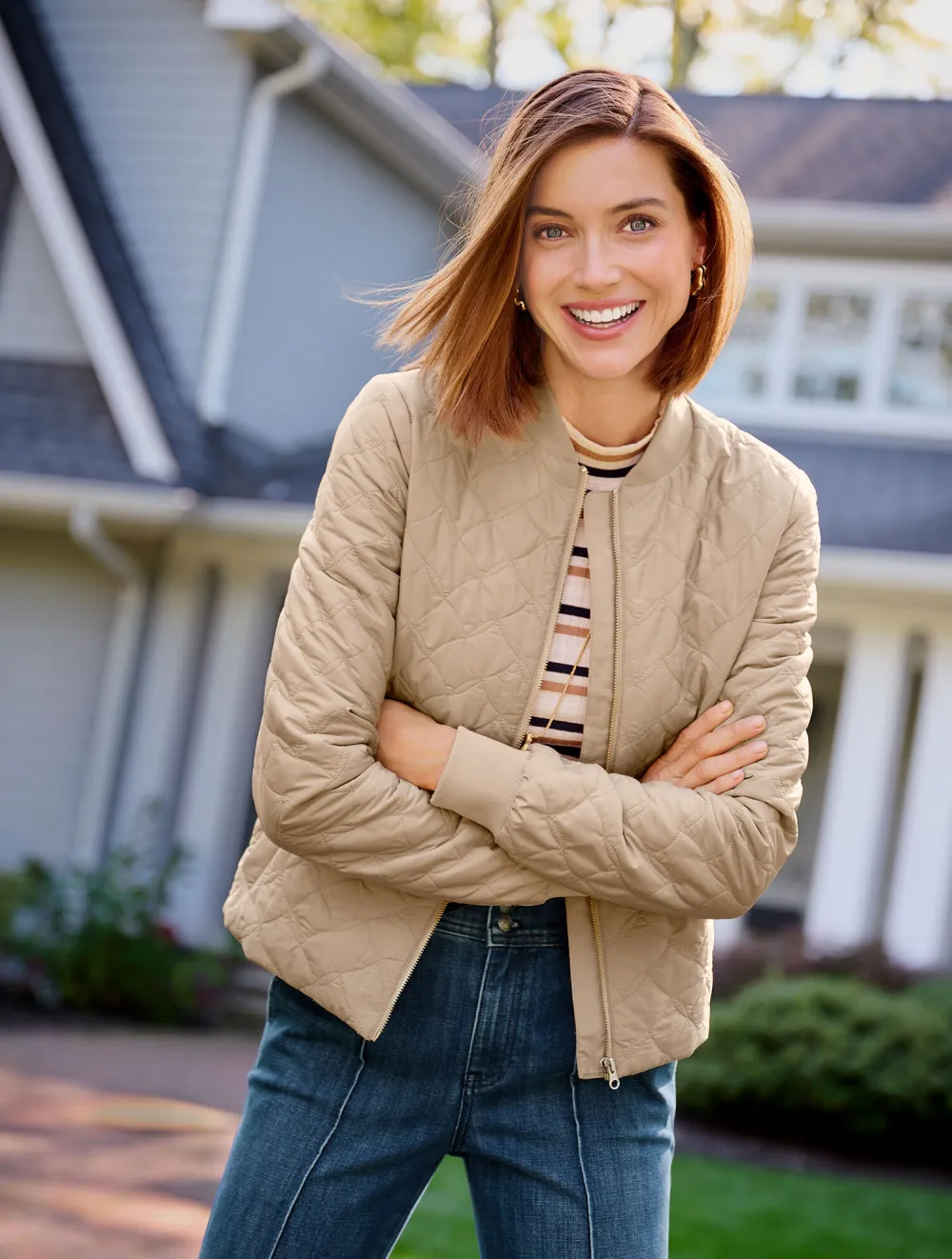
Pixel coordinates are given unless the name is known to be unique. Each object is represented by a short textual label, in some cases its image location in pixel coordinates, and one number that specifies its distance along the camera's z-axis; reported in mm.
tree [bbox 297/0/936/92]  22656
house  9719
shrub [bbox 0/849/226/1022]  9133
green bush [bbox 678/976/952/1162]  7520
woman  2082
